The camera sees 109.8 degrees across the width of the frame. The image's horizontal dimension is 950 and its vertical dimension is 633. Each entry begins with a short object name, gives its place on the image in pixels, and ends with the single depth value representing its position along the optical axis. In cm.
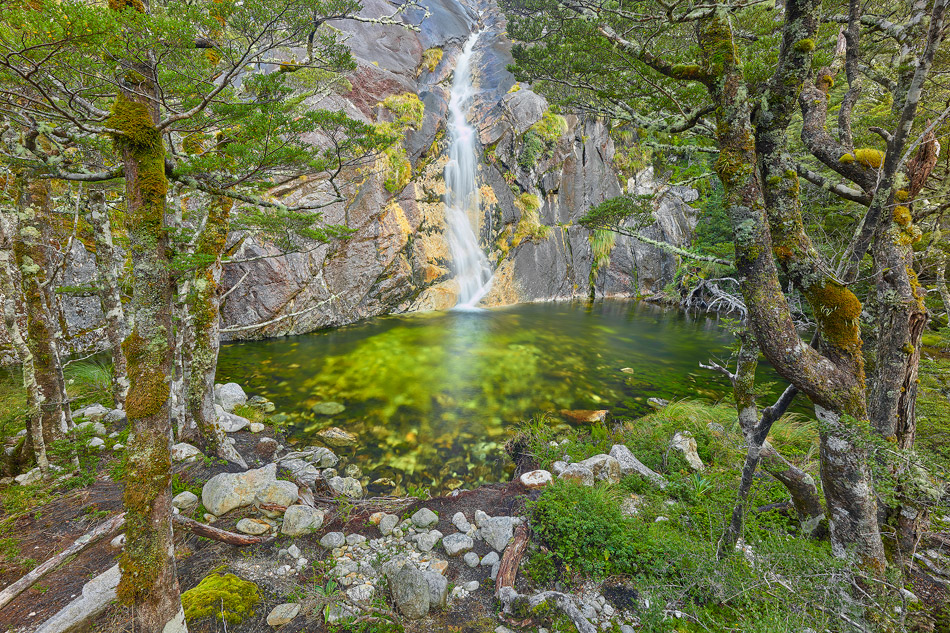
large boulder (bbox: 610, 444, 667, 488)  477
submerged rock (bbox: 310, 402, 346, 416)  764
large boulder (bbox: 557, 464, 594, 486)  462
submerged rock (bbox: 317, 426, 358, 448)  646
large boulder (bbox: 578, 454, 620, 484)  481
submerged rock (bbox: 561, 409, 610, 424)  754
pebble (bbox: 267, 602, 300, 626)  276
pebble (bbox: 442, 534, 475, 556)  374
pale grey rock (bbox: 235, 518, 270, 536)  371
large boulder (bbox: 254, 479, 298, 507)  408
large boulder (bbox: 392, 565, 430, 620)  292
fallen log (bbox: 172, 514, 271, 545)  340
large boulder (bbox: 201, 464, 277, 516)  391
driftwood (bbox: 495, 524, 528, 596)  332
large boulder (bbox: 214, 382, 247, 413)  706
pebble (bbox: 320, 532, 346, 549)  366
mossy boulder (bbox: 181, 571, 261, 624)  264
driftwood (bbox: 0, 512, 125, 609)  257
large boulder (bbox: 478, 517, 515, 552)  382
